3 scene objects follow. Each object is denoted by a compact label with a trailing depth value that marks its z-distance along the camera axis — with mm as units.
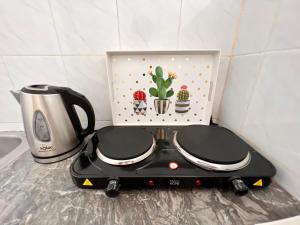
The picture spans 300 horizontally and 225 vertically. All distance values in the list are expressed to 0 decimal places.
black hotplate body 394
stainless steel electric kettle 478
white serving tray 637
